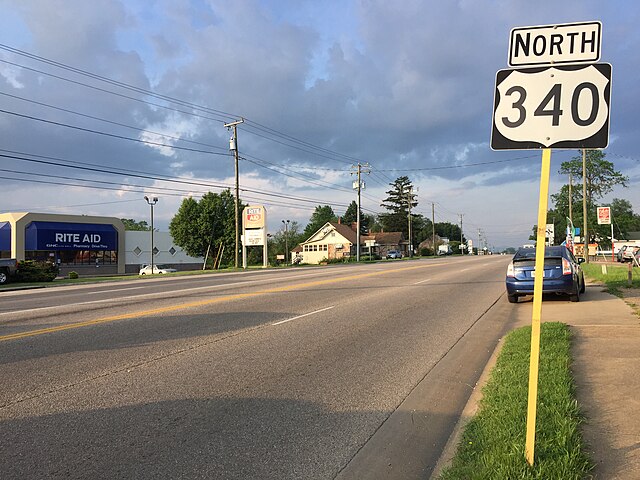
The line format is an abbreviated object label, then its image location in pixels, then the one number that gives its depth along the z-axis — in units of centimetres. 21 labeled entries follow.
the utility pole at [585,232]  3359
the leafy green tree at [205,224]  6214
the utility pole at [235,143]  4422
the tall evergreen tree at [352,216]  14559
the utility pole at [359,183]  6297
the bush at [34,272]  2978
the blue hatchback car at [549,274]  1305
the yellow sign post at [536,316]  351
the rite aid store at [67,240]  4825
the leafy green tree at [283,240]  10522
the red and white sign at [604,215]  3200
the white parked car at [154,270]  4933
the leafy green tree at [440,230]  19265
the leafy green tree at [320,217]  14675
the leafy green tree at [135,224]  14726
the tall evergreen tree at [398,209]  12369
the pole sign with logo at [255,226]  4678
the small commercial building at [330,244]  8925
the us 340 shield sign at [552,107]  361
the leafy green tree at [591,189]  6900
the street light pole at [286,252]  9647
